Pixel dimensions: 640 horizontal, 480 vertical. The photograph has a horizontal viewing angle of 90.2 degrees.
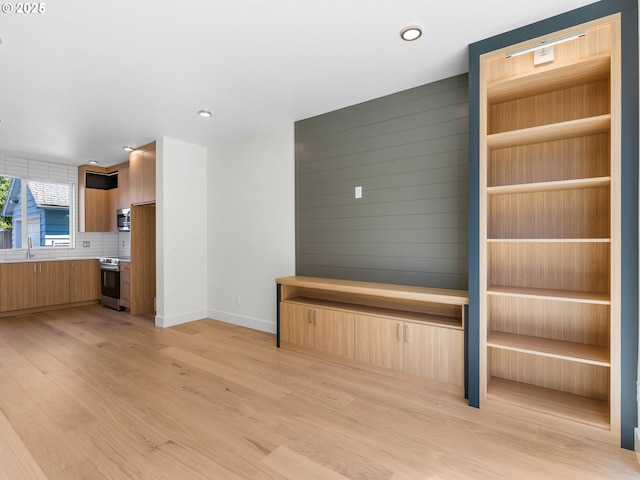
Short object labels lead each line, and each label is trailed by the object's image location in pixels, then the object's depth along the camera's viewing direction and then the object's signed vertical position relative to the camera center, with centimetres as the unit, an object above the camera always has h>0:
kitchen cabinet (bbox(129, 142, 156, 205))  468 +99
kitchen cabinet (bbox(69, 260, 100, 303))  571 -76
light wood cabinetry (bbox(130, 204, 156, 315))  508 -33
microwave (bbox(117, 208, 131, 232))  556 +35
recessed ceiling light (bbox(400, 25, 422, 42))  220 +145
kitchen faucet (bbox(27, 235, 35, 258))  563 -12
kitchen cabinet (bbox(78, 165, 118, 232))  601 +78
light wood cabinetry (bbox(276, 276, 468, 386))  261 -80
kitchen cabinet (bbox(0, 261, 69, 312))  501 -75
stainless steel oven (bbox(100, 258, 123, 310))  548 -77
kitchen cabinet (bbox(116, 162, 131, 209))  562 +93
